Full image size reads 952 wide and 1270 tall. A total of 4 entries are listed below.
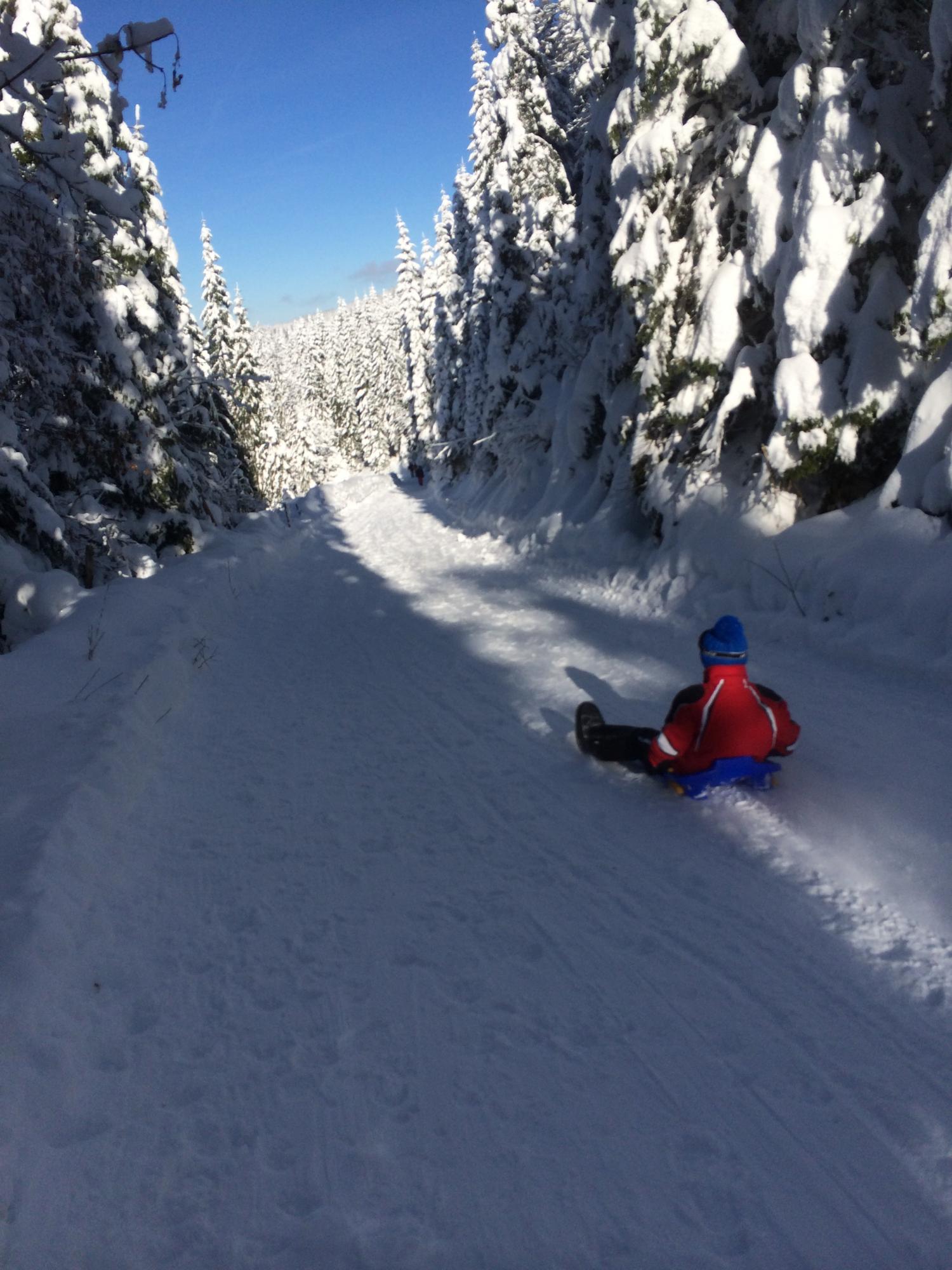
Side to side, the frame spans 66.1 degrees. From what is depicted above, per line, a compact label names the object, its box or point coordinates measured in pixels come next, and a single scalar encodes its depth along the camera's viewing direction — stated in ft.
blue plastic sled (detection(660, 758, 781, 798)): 14.34
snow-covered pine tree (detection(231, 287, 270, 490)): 111.55
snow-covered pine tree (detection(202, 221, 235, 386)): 117.39
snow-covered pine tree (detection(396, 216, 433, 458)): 160.15
